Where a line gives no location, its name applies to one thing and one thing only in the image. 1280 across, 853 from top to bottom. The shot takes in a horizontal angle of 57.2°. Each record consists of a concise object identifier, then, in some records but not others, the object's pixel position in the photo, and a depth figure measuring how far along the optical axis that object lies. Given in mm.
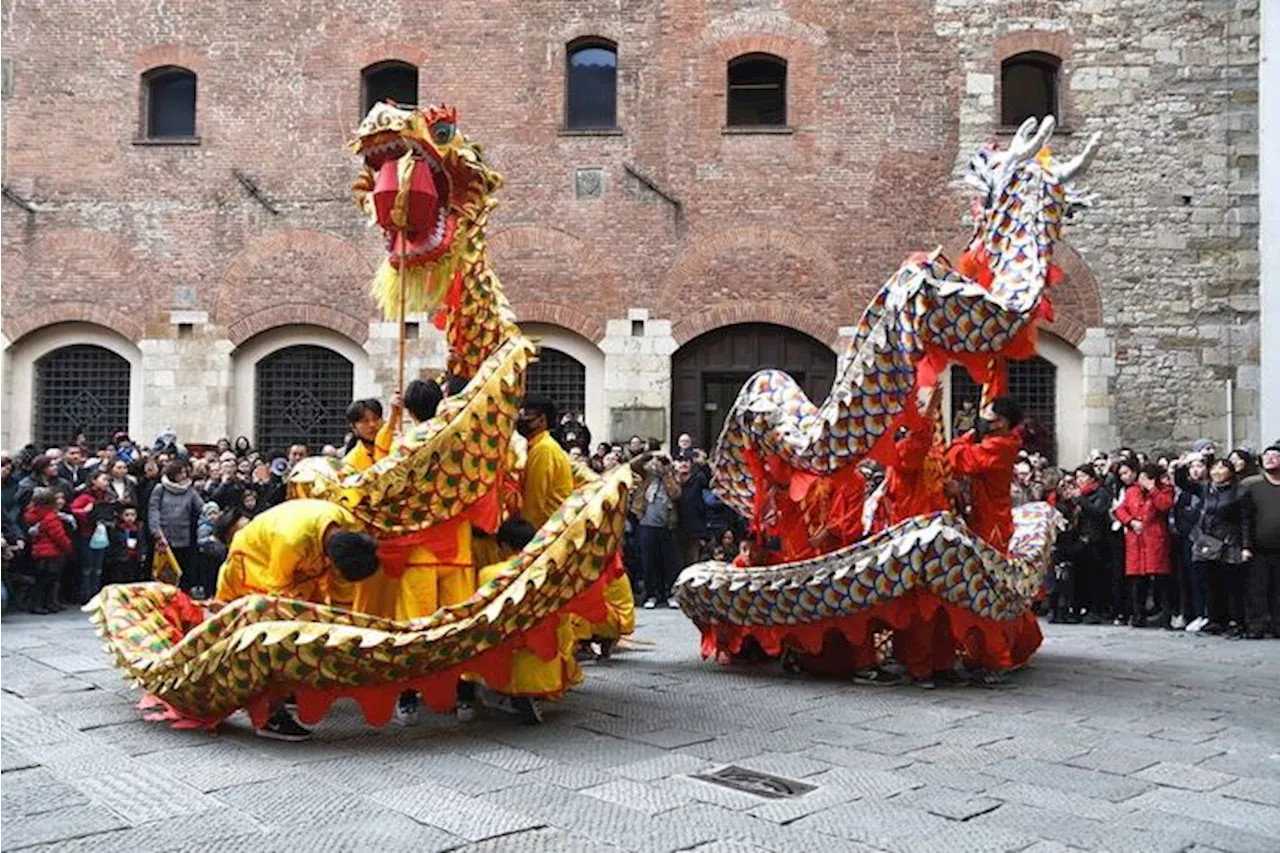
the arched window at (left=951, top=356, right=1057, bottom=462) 15016
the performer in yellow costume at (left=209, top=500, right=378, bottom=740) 4898
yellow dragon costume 4785
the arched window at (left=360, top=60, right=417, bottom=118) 15875
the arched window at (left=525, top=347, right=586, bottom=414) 15484
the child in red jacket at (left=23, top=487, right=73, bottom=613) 10039
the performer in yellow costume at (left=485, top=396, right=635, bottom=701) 6117
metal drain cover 4270
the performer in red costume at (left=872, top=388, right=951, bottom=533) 6738
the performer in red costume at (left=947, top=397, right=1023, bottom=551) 6754
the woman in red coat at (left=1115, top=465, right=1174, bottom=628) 10031
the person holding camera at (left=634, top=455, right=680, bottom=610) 11461
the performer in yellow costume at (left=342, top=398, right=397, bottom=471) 5797
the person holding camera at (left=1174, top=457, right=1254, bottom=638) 9352
